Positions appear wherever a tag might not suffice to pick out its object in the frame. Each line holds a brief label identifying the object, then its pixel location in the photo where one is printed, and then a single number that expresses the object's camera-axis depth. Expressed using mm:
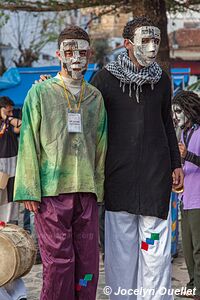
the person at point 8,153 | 7570
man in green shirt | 4117
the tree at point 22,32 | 23609
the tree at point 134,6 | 7727
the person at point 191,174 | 5438
